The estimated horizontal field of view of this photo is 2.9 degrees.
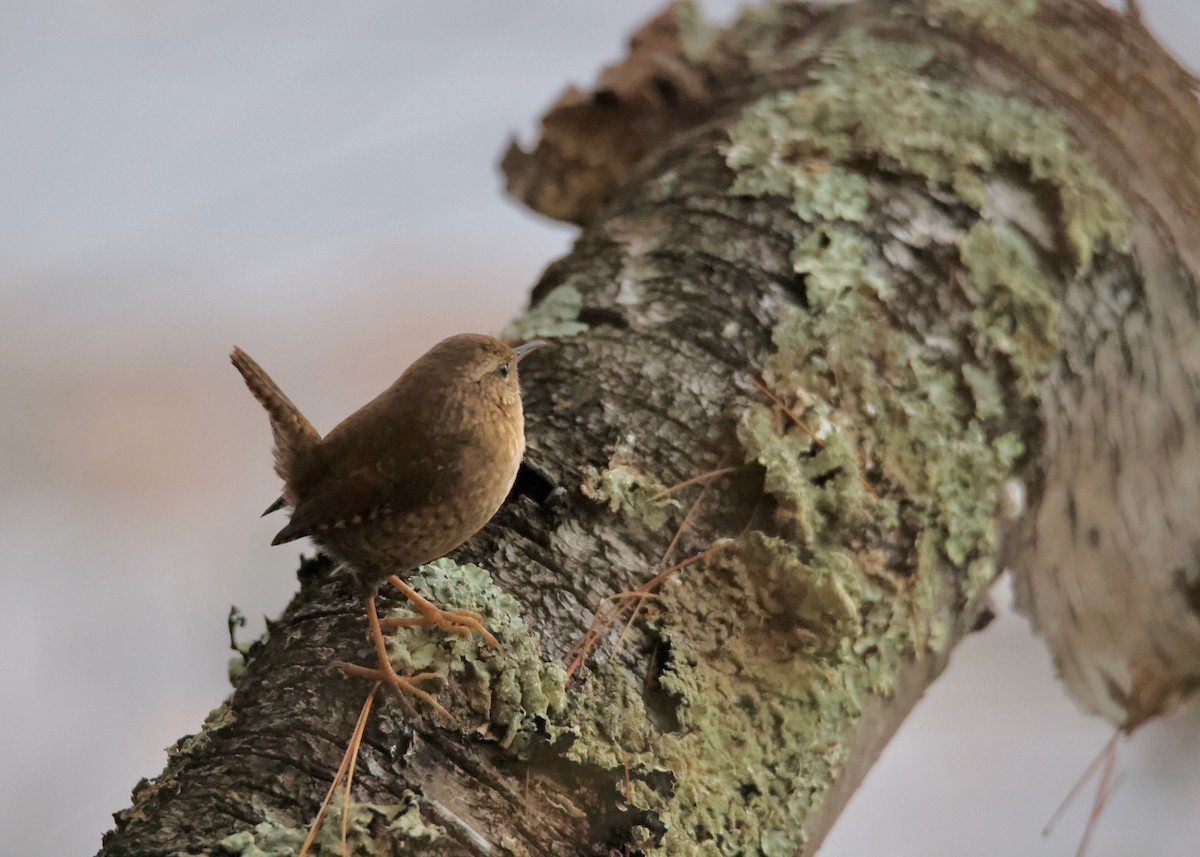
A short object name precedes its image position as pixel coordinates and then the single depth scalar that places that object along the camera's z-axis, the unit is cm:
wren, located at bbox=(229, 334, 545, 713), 557
